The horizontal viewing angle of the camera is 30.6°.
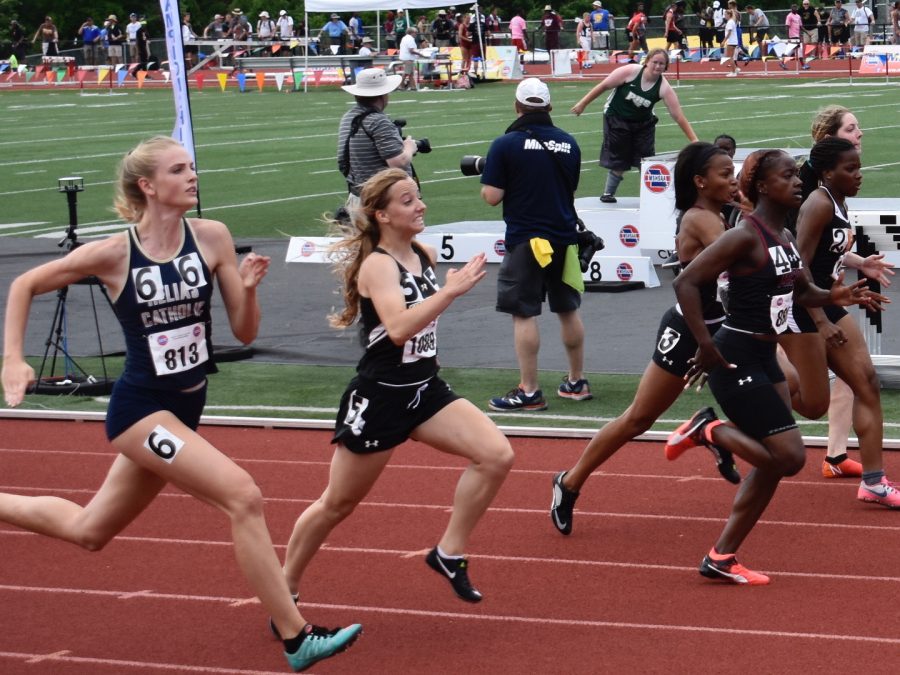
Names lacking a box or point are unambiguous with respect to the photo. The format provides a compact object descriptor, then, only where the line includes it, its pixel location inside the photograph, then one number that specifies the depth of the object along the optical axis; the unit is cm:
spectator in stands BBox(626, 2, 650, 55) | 5303
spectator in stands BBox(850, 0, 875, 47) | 5122
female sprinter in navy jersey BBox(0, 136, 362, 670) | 549
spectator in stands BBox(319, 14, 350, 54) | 5700
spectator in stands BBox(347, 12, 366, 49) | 5738
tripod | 1119
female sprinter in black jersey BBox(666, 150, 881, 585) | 657
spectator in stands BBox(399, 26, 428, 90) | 4822
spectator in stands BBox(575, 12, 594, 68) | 5681
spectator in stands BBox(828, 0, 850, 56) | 5150
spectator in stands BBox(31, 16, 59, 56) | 6425
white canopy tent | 4088
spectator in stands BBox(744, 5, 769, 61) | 5331
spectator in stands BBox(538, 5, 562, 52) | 5688
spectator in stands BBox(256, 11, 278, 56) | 6033
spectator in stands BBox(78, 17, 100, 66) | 6238
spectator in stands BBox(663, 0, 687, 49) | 5266
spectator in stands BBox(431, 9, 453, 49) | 5525
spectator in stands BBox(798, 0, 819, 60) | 5275
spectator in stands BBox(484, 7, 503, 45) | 5588
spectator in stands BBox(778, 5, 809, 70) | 5241
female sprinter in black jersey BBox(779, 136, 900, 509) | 752
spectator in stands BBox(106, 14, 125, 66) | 6125
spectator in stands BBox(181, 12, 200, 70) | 5838
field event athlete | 1772
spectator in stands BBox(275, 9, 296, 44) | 6012
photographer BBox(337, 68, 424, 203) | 1195
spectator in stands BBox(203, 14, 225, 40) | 6144
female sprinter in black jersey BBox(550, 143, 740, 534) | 723
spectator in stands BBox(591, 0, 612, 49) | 5753
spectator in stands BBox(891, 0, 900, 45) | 5000
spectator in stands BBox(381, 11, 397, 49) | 5712
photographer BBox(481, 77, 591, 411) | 1031
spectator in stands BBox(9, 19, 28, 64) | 6500
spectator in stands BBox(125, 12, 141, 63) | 6147
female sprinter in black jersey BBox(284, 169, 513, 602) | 616
